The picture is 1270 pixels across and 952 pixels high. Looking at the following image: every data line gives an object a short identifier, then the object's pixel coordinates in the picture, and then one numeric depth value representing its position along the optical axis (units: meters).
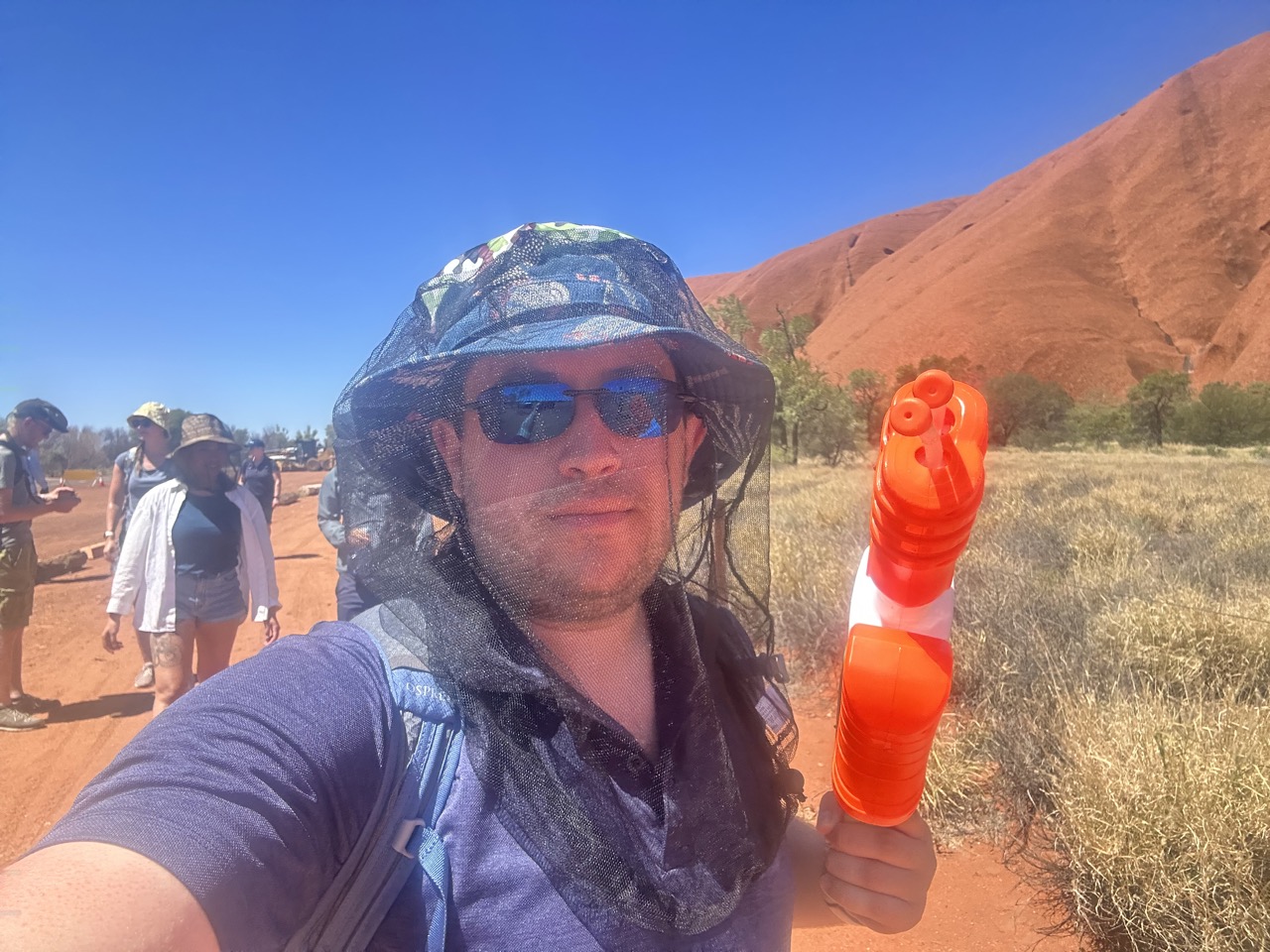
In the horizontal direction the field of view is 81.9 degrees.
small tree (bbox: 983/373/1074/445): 39.06
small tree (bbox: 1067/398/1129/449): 36.00
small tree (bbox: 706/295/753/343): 30.92
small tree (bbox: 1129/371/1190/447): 36.44
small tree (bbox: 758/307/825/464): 25.44
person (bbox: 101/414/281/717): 4.09
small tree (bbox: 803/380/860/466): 25.52
